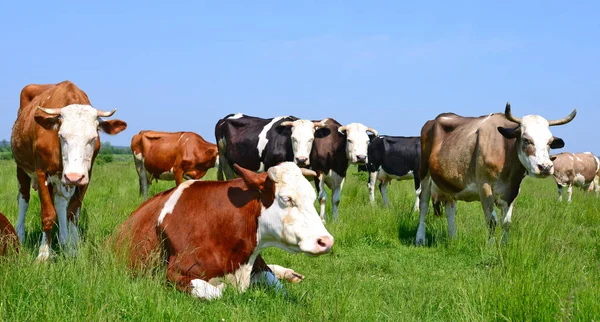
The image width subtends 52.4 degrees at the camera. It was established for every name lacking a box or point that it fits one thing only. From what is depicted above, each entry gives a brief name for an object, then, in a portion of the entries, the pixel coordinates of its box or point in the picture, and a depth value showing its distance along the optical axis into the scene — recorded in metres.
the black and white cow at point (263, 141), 12.11
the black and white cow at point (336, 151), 12.83
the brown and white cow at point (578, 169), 24.91
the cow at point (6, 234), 5.51
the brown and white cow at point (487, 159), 7.95
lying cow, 4.88
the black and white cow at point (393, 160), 18.25
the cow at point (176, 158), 15.95
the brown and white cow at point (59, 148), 6.39
